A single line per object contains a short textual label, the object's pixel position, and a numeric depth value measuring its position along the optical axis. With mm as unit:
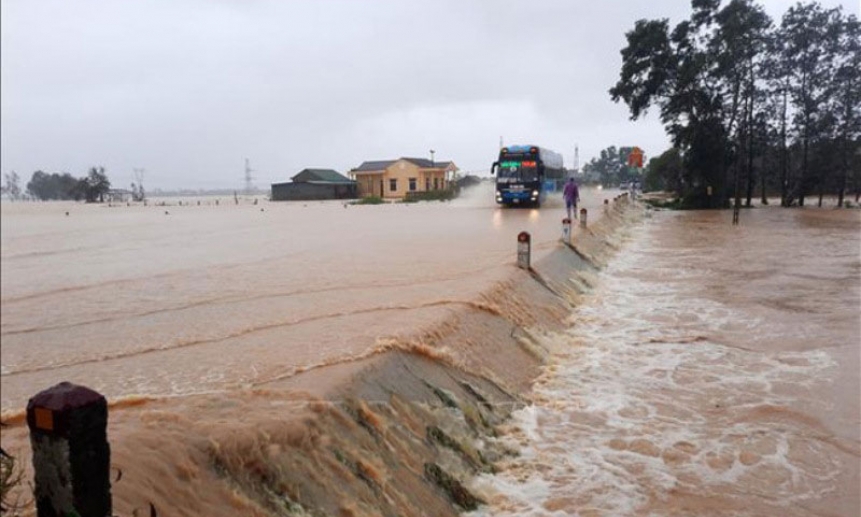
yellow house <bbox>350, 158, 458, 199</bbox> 53344
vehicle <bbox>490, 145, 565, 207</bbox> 27672
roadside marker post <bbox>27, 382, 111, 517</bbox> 1763
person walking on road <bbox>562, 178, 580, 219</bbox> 21023
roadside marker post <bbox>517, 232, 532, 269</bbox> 10570
